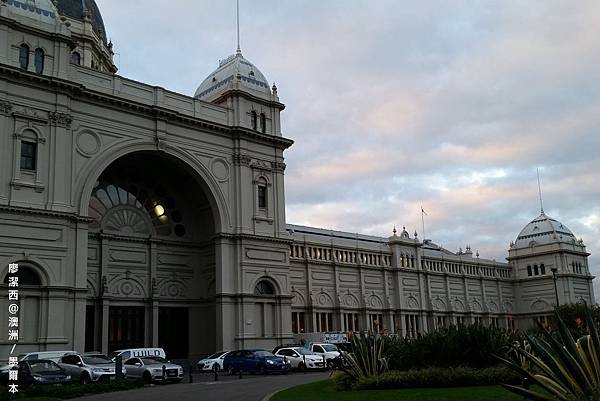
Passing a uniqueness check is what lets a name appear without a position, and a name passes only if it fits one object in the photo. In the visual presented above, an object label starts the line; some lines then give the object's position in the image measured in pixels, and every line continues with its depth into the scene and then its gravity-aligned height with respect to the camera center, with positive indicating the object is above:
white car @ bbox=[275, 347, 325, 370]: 38.78 -1.33
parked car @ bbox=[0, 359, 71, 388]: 26.70 -1.13
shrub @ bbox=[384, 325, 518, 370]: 22.19 -0.60
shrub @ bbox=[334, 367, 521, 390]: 20.83 -1.51
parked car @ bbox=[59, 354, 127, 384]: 29.75 -1.06
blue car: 36.72 -1.38
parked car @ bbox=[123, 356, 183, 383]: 31.58 -1.33
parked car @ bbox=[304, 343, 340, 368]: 39.89 -0.94
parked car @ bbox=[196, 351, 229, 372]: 39.11 -1.31
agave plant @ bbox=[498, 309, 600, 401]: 11.08 -0.76
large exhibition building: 35.62 +8.68
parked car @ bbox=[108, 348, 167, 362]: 34.88 -0.54
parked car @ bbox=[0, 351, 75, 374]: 30.12 -0.42
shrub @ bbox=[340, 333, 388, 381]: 23.06 -0.92
